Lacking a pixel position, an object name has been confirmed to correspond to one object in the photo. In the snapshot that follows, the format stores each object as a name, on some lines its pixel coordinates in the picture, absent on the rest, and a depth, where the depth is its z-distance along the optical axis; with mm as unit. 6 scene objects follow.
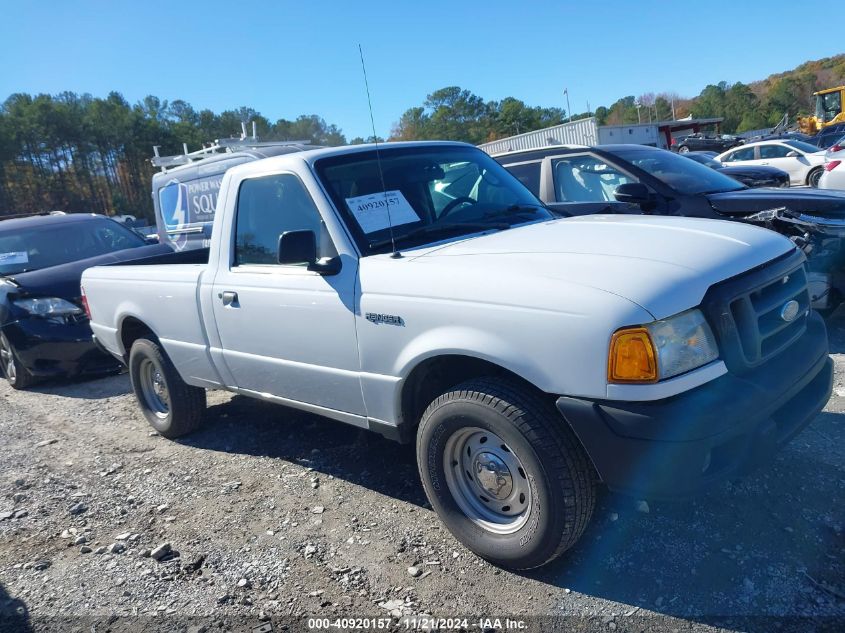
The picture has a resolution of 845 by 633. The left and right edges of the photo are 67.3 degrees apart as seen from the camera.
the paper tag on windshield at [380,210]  3301
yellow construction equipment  36688
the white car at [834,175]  9281
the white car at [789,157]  15883
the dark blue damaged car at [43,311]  6512
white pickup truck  2307
